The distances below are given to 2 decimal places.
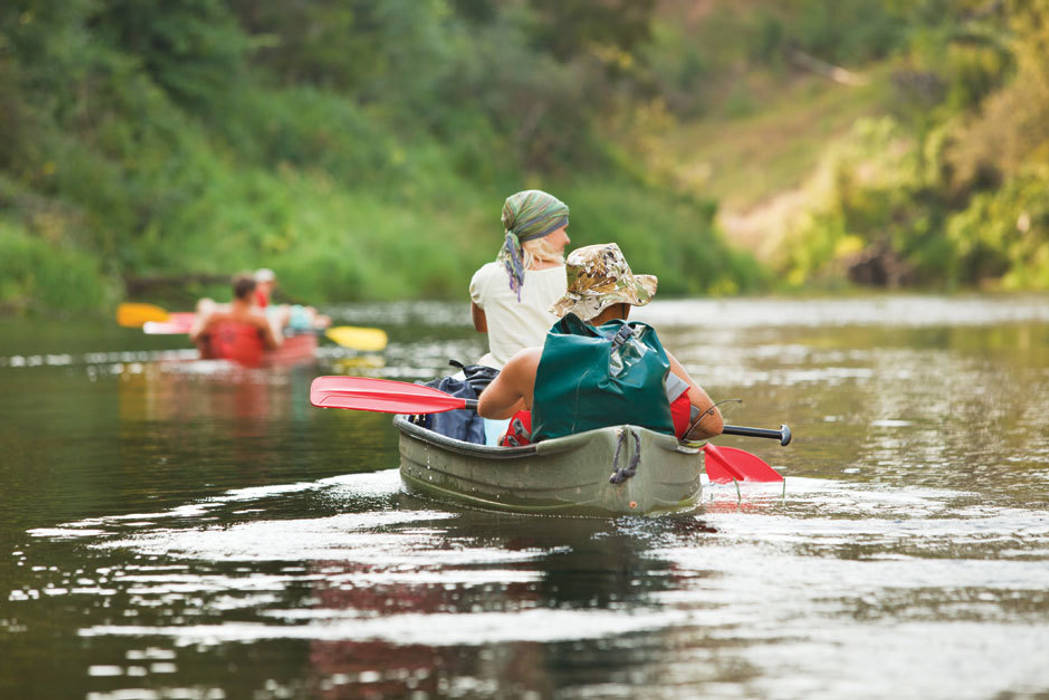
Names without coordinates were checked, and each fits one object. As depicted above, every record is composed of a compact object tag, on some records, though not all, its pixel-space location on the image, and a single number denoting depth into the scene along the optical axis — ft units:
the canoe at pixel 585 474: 55.83
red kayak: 143.43
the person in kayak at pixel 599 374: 56.29
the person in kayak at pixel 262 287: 148.97
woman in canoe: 63.77
